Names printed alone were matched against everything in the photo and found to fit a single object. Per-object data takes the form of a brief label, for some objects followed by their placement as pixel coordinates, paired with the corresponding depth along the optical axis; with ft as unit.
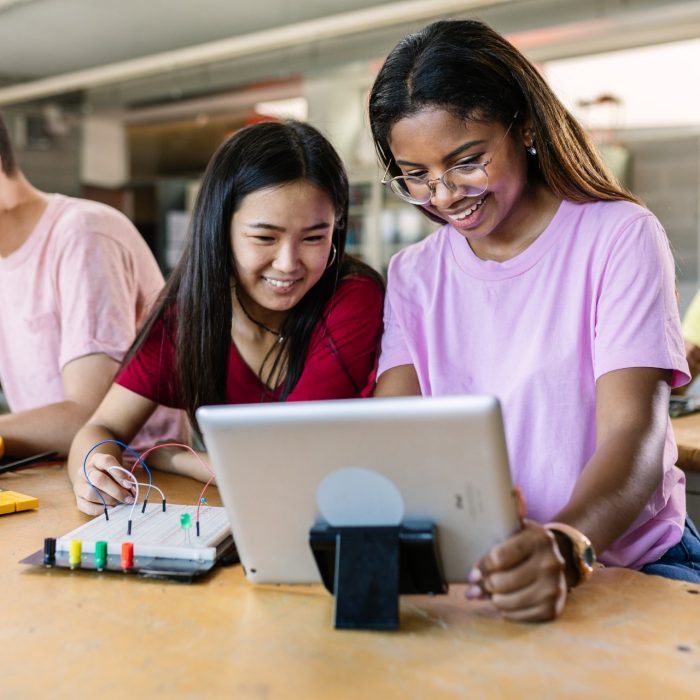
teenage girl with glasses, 4.01
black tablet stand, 3.09
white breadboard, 3.80
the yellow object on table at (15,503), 4.67
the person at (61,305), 6.37
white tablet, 2.89
